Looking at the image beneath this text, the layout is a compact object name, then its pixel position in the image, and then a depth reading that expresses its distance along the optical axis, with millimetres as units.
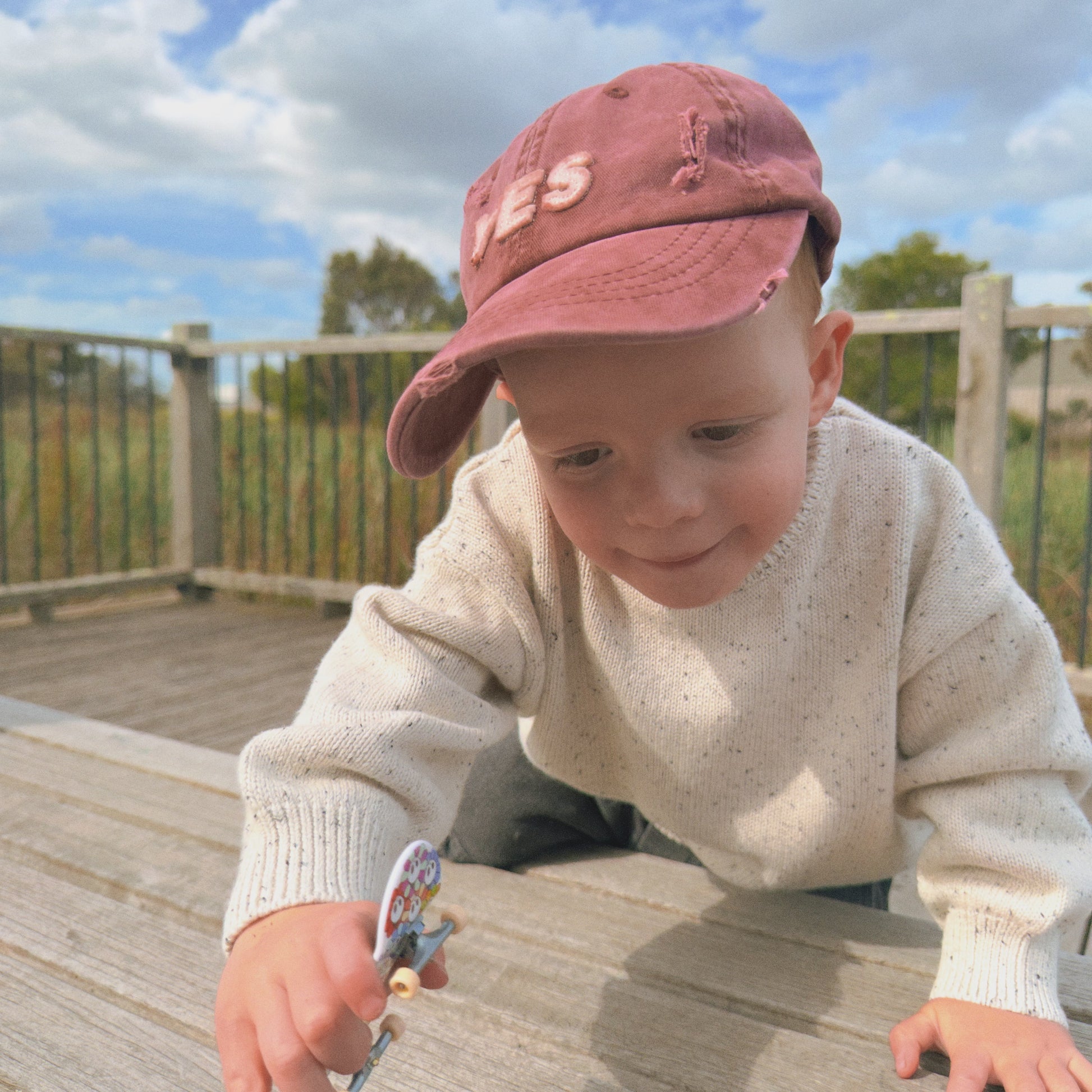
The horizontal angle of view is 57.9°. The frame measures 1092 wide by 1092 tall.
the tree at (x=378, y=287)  29359
